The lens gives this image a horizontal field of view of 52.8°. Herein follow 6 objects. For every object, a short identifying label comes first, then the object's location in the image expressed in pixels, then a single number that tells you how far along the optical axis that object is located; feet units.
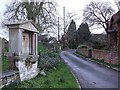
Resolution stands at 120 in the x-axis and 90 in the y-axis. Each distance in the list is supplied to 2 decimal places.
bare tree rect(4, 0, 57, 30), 44.12
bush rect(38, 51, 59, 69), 26.04
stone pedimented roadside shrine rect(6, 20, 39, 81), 17.91
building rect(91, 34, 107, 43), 105.21
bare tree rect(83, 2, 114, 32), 102.51
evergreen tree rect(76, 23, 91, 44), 112.23
